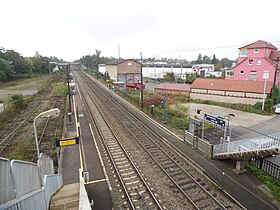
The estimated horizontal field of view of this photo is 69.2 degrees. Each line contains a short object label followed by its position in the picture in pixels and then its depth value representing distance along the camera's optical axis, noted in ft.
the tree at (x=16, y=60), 206.39
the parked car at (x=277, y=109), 84.59
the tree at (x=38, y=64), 253.71
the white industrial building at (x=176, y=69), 216.33
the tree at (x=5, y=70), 177.55
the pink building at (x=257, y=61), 116.67
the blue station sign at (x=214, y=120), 42.82
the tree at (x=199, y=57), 507.71
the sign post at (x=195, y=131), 46.83
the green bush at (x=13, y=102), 84.54
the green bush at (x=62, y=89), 112.40
